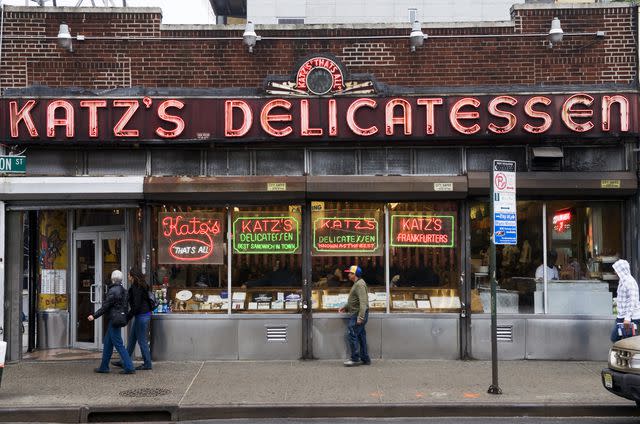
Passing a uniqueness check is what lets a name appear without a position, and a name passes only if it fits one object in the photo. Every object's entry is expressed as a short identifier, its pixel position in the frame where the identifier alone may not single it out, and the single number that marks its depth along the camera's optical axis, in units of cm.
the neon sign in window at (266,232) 1235
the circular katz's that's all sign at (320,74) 1213
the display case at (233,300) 1239
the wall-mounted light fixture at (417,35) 1219
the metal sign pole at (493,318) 937
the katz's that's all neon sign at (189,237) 1239
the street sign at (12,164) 1144
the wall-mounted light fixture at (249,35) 1208
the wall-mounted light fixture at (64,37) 1206
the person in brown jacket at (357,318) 1139
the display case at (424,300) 1233
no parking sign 948
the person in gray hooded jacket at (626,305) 1059
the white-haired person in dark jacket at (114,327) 1088
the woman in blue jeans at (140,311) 1124
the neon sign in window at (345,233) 1234
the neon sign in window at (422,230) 1234
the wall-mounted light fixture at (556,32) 1205
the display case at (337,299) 1234
